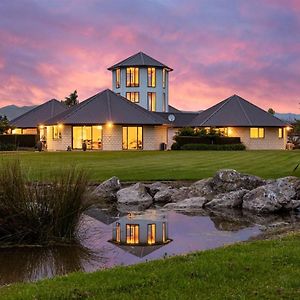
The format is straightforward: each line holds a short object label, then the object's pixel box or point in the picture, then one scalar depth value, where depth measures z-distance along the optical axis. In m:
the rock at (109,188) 16.23
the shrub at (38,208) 9.96
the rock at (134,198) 15.84
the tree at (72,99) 80.38
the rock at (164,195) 16.53
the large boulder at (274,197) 14.84
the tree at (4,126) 51.03
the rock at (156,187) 17.33
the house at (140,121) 44.94
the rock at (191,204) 15.26
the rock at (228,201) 15.50
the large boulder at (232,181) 17.20
